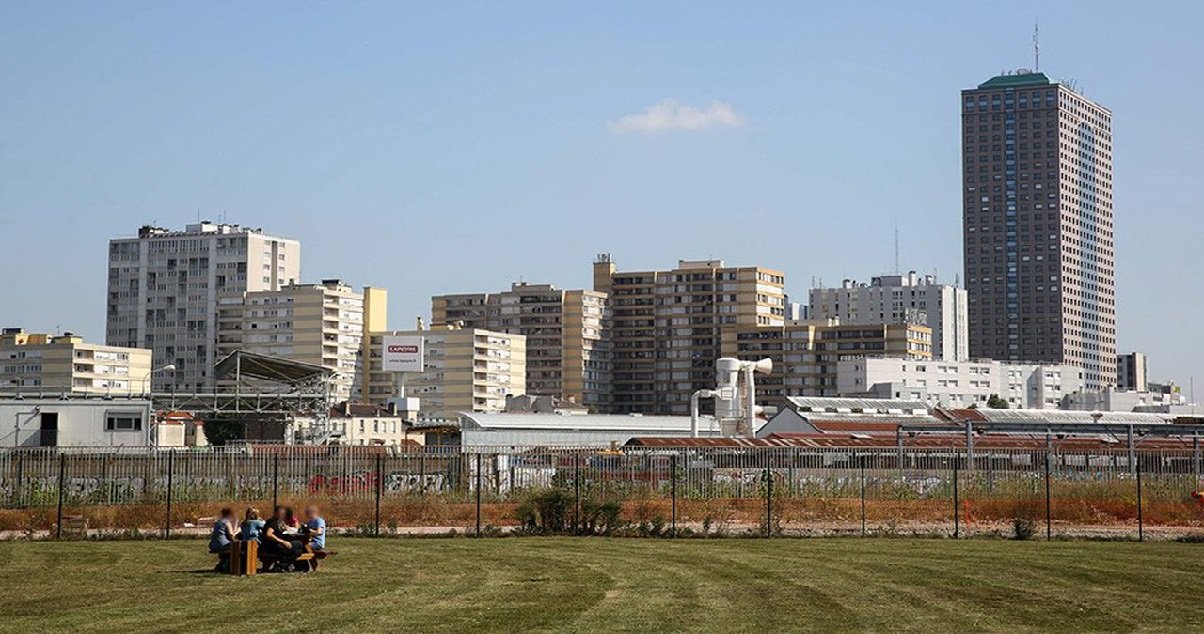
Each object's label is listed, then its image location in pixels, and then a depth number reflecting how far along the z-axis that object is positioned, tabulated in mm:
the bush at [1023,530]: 40719
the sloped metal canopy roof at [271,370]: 88938
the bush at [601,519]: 41500
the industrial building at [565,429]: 115125
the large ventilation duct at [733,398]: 100000
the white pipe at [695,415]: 103250
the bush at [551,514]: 41719
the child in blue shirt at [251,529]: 29188
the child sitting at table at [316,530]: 30562
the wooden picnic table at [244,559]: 29094
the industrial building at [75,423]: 76938
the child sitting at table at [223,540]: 29750
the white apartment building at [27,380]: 193238
